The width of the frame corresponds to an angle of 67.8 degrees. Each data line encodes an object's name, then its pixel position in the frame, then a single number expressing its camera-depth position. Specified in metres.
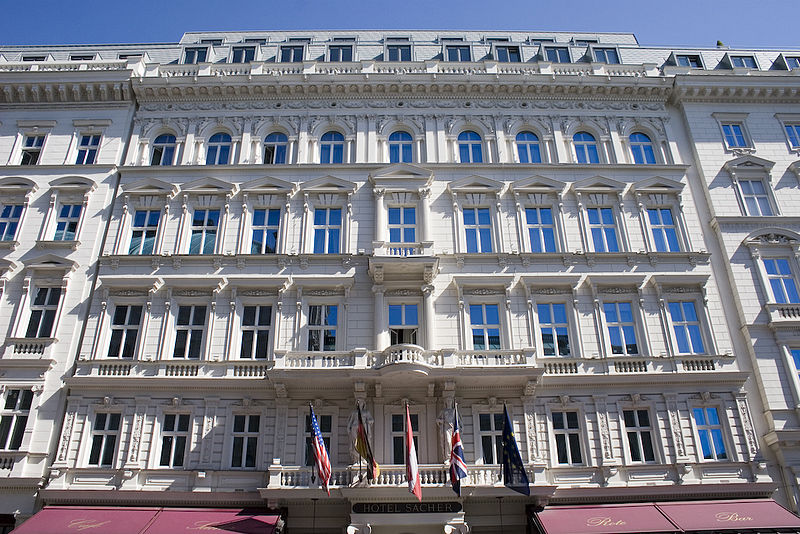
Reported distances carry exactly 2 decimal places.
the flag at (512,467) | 17.91
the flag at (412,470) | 18.14
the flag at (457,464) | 18.38
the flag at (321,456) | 18.64
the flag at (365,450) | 19.09
